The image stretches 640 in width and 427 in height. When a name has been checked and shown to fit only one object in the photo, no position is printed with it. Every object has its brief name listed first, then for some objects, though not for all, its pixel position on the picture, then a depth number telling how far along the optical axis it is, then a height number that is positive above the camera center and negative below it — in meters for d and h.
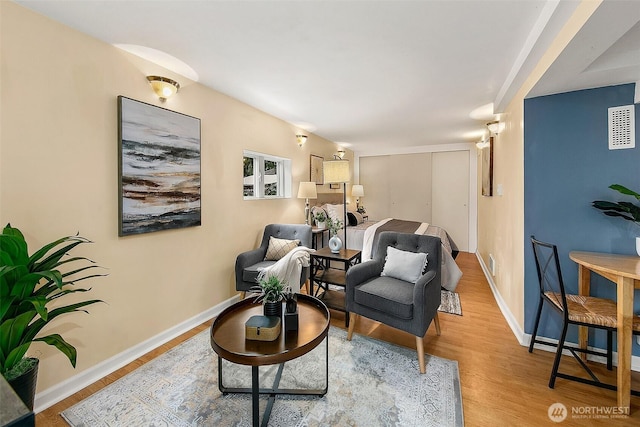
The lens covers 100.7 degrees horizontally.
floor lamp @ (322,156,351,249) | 3.15 +0.51
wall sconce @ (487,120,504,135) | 3.25 +1.11
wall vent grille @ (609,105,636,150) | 1.91 +0.63
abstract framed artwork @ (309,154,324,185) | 4.77 +0.79
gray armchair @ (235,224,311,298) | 2.80 -0.49
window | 3.55 +0.53
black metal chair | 1.68 -0.65
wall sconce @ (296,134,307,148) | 4.30 +1.21
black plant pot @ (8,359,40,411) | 1.26 -0.85
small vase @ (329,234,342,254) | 2.92 -0.35
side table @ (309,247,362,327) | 2.73 -0.68
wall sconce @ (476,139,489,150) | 4.10 +1.17
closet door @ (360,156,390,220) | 6.58 +0.71
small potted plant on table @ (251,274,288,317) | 1.58 -0.50
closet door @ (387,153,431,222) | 6.11 +0.63
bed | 3.47 -0.31
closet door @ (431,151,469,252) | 5.80 +0.42
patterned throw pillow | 3.09 -0.41
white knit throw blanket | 2.75 -0.57
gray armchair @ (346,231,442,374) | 1.95 -0.64
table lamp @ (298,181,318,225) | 4.15 +0.36
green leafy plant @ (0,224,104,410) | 1.25 -0.47
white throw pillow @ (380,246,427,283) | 2.32 -0.47
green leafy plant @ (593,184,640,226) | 1.79 +0.05
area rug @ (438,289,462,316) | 2.95 -1.06
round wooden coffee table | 1.34 -0.71
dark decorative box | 1.45 -0.64
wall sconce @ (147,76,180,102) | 2.18 +1.06
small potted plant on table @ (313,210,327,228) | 4.16 -0.08
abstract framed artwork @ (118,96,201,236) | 2.04 +0.37
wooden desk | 1.56 -0.58
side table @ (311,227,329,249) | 4.11 -0.33
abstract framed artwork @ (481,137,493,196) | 3.71 +0.64
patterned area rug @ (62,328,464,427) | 1.54 -1.18
